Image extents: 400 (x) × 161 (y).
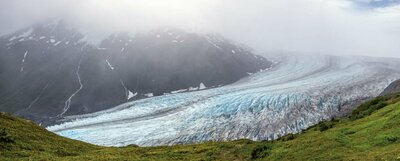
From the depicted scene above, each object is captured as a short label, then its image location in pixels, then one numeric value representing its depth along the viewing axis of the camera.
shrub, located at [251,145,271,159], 29.55
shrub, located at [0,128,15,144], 30.89
